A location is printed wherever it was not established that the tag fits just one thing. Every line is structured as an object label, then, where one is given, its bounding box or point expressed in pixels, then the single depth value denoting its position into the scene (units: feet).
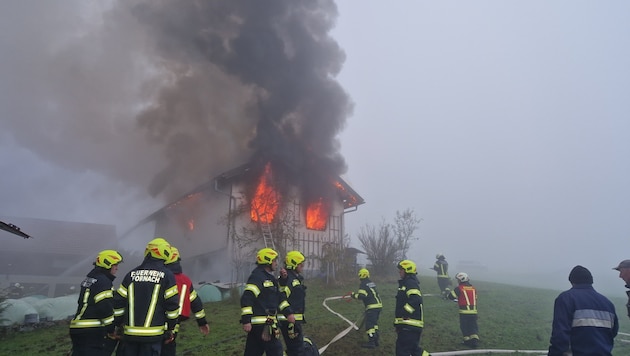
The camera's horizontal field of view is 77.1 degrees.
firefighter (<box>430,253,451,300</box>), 52.54
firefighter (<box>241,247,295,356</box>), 17.89
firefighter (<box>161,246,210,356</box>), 18.08
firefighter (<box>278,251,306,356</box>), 19.61
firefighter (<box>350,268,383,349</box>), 27.50
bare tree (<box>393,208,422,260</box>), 72.13
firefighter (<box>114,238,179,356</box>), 14.46
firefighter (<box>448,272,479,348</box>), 29.37
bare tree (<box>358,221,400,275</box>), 70.38
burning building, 65.72
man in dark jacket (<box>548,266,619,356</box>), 14.38
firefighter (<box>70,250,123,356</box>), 16.26
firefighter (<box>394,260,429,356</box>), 22.13
